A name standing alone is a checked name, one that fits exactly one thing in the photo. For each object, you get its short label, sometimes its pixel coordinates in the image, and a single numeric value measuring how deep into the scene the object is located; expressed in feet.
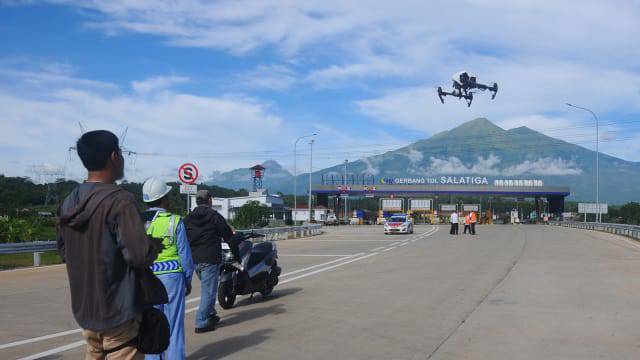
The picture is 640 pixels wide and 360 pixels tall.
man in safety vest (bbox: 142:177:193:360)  18.60
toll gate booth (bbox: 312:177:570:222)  297.12
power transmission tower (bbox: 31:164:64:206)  187.21
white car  135.64
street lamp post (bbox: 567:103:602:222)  191.52
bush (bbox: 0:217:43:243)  74.38
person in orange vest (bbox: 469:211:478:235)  128.93
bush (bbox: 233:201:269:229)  148.15
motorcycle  31.96
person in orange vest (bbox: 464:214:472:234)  129.84
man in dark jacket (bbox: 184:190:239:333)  26.58
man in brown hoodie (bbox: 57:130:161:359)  11.11
